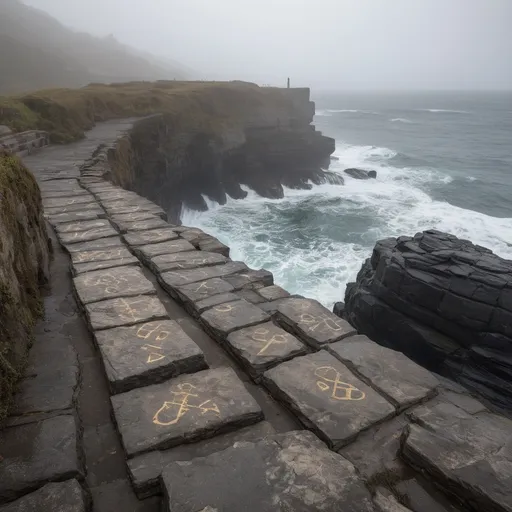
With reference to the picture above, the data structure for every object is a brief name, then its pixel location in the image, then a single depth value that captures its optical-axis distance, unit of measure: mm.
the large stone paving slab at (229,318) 3324
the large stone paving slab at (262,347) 2918
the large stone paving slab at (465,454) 1938
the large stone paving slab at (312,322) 3283
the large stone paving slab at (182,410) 2223
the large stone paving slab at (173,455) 1986
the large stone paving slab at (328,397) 2353
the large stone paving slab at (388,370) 2670
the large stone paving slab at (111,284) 3674
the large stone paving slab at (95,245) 4746
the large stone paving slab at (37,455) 1950
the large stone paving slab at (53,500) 1801
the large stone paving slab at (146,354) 2658
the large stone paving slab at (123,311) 3268
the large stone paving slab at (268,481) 1777
